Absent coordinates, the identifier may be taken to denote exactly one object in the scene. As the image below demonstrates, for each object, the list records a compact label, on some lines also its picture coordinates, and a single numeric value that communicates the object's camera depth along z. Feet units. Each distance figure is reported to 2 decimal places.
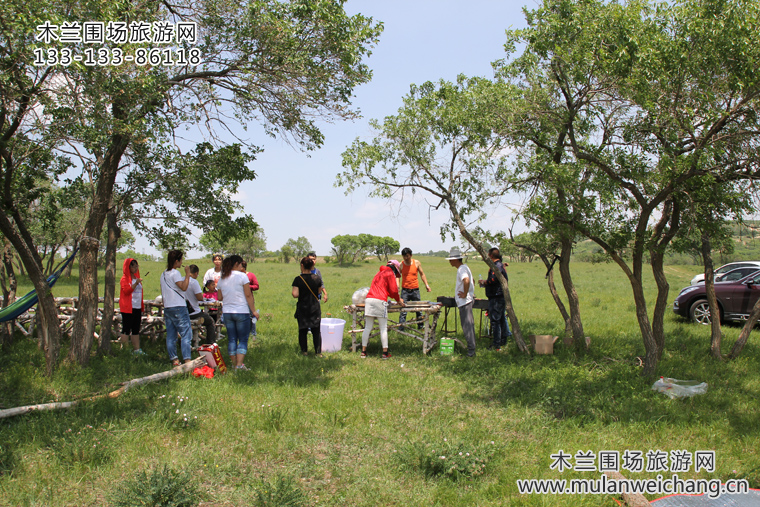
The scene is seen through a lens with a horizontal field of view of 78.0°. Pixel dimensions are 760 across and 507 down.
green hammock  24.40
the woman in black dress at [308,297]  26.91
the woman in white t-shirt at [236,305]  23.49
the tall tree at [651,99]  17.62
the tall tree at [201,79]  19.31
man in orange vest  34.60
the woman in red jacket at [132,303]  26.32
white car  40.41
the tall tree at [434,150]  28.40
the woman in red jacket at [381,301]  27.76
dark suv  36.50
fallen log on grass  16.32
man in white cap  27.27
